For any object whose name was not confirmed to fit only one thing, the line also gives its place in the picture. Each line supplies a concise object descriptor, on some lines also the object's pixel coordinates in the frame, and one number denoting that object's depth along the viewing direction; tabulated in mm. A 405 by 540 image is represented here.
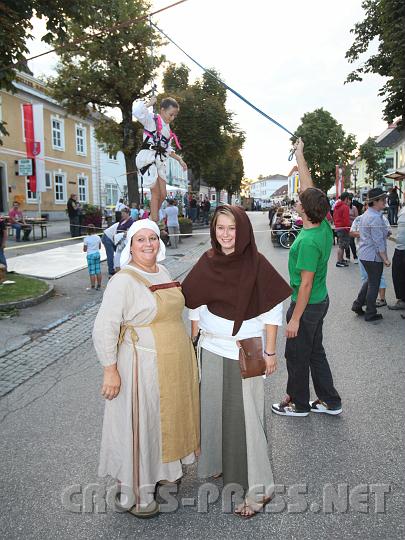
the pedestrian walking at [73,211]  20375
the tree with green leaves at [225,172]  52738
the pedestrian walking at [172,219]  16453
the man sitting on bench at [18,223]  18062
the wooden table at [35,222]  19338
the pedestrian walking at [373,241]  6695
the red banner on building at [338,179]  23202
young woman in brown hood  2627
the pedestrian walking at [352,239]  13586
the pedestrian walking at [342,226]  12578
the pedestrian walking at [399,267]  7288
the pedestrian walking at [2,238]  10112
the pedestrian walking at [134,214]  10747
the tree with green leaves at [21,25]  7770
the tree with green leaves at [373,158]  54900
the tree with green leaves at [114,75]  20484
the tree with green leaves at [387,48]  11094
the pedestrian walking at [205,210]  31906
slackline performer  4113
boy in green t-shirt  3627
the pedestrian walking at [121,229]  8612
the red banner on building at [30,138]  21547
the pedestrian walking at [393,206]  21188
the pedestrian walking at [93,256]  9867
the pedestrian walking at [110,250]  11516
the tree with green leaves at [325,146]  56544
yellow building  26766
